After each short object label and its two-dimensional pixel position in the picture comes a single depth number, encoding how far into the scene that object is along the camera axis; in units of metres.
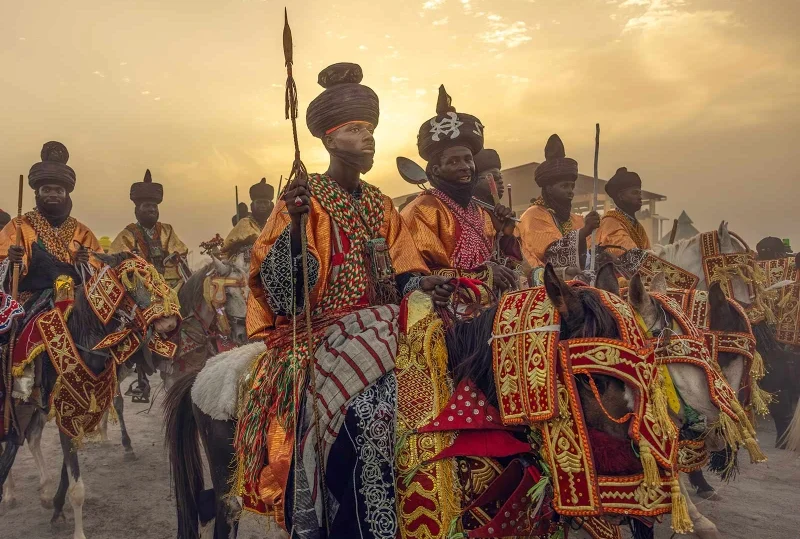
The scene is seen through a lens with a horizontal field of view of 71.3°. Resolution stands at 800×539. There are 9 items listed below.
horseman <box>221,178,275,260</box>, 9.89
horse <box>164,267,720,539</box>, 2.23
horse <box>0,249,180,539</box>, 5.79
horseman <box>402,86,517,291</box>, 4.71
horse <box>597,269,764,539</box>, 2.30
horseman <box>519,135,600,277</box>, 7.23
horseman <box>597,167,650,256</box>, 7.34
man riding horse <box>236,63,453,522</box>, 2.84
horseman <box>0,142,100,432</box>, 6.30
